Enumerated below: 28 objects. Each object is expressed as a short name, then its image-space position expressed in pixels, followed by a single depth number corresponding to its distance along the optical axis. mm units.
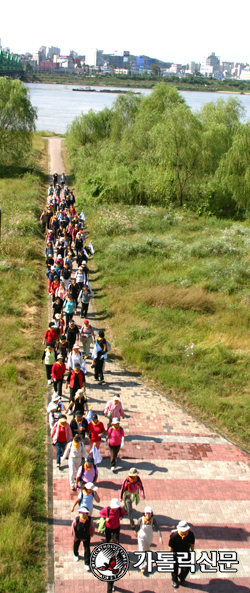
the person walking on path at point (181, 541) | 13062
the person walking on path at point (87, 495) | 14312
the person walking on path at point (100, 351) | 23047
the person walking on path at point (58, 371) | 21047
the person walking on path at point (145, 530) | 13656
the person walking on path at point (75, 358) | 21344
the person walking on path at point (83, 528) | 13383
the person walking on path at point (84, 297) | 28781
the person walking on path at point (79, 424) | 17687
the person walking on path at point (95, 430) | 17641
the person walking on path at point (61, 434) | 17281
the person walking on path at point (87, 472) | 15477
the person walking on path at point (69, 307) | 27031
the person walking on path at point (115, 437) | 17422
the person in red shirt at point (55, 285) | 29906
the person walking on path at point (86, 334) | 24969
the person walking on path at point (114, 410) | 18812
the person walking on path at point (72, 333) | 24617
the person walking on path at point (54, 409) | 18719
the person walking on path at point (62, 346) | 22712
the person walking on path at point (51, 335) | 23500
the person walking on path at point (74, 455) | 16312
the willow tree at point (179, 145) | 61562
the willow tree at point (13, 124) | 78875
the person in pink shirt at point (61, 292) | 28719
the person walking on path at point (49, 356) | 22109
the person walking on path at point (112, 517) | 13562
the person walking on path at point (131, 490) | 14992
